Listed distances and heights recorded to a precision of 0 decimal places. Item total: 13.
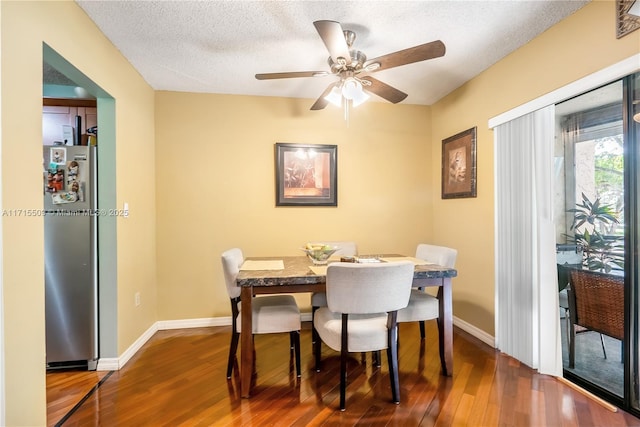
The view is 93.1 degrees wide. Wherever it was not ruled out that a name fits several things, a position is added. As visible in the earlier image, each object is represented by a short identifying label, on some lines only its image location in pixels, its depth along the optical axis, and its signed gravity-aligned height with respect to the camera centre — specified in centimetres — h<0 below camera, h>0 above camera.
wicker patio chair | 185 -62
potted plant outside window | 189 -17
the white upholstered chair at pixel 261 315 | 204 -71
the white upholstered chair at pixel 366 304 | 171 -54
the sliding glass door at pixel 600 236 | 176 -17
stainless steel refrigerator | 222 -30
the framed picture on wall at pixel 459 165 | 296 +48
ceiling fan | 172 +96
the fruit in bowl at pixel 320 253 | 234 -32
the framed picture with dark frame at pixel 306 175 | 336 +42
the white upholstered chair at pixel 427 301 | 224 -68
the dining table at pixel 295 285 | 191 -48
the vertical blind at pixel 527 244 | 216 -26
